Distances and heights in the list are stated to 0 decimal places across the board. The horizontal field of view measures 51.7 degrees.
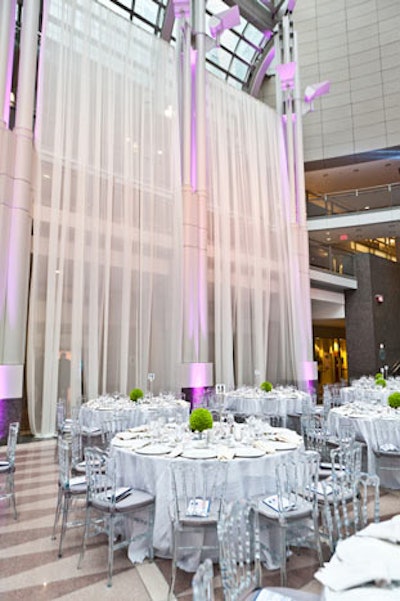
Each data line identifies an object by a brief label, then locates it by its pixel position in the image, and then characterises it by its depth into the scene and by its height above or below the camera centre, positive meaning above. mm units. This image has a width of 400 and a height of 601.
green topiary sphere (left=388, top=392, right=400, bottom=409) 5348 -595
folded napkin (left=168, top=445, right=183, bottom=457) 3289 -773
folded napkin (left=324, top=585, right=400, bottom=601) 1274 -747
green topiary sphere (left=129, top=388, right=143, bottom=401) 6381 -593
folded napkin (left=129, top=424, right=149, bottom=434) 4232 -758
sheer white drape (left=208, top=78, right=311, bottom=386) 10727 +2941
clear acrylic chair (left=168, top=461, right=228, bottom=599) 2658 -1033
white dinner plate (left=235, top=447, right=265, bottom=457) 3224 -765
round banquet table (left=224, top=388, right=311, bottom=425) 7984 -928
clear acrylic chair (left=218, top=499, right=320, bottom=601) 1716 -933
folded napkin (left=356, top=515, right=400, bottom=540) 1623 -718
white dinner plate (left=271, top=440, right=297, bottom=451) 3443 -767
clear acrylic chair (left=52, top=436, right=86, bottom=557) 3355 -1060
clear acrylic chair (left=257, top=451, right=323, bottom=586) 2723 -1038
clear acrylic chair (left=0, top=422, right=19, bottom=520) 3980 -1068
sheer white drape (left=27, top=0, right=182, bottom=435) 7656 +2950
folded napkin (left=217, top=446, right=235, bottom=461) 3141 -764
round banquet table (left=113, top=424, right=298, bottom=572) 3045 -980
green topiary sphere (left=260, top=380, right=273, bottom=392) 8222 -626
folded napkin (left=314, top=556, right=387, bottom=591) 1347 -734
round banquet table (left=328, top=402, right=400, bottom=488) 4840 -852
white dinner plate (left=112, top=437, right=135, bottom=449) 3594 -772
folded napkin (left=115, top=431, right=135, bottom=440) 3955 -764
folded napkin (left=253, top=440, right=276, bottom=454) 3357 -757
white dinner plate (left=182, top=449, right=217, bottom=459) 3189 -766
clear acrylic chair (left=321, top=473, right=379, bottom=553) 2455 -978
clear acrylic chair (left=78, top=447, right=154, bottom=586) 2939 -1058
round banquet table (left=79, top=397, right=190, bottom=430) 6129 -823
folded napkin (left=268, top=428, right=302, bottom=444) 3748 -760
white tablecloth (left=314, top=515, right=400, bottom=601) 1312 -735
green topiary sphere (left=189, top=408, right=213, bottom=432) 3646 -571
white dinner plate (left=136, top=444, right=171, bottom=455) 3340 -765
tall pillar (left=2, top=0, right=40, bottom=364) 6902 +2579
